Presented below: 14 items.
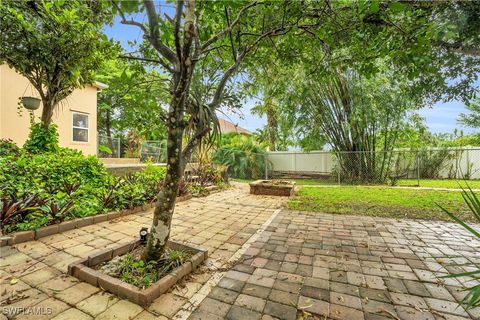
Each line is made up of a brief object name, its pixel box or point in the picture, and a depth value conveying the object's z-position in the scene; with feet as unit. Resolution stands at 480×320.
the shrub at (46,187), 9.64
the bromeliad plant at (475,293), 4.21
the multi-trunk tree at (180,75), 5.79
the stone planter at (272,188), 21.90
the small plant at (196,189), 20.80
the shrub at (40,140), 18.37
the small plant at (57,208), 10.25
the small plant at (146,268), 6.38
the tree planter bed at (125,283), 5.86
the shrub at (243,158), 38.22
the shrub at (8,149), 16.49
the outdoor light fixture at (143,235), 8.46
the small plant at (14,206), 9.04
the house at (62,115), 23.26
